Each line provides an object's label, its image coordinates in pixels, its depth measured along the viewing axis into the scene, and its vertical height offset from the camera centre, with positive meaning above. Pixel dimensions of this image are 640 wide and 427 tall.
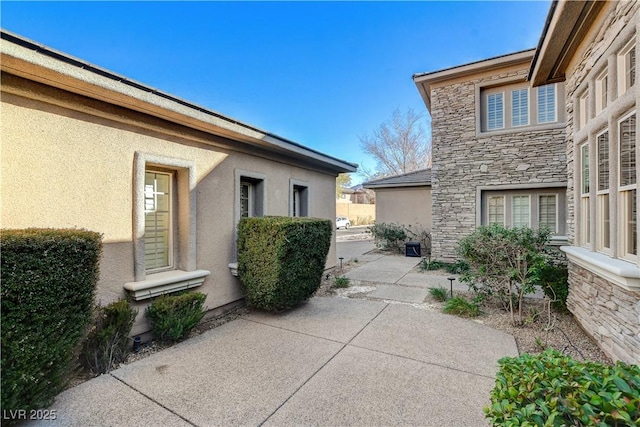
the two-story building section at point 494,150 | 9.04 +2.21
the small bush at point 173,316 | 4.27 -1.59
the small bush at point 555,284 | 5.48 -1.40
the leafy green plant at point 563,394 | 1.37 -0.99
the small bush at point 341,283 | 7.84 -1.93
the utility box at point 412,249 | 13.20 -1.65
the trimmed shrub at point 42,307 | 2.40 -0.87
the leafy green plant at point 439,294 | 6.51 -1.88
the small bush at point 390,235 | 14.23 -1.10
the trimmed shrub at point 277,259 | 5.17 -0.86
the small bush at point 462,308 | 5.55 -1.89
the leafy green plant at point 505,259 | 5.24 -0.90
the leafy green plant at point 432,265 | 10.33 -1.92
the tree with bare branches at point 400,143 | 28.16 +7.35
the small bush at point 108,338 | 3.58 -1.62
